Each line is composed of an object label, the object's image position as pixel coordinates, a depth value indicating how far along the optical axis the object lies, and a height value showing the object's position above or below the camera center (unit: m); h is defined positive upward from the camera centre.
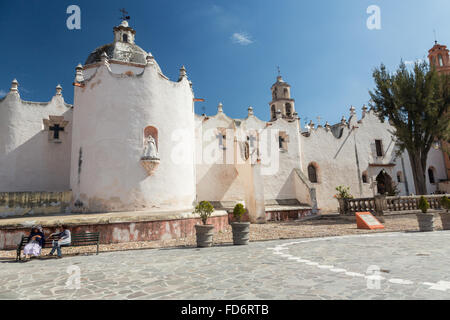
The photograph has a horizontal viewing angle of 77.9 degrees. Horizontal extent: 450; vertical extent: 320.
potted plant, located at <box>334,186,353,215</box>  18.06 -0.38
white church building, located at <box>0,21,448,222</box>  14.34 +3.59
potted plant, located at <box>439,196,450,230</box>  11.71 -1.00
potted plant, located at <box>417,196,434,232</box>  11.30 -1.11
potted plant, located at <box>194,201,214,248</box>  9.22 -0.99
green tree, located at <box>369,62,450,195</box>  19.97 +6.35
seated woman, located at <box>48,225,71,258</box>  8.20 -0.86
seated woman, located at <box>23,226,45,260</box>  7.84 -0.88
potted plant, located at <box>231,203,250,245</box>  9.36 -0.99
